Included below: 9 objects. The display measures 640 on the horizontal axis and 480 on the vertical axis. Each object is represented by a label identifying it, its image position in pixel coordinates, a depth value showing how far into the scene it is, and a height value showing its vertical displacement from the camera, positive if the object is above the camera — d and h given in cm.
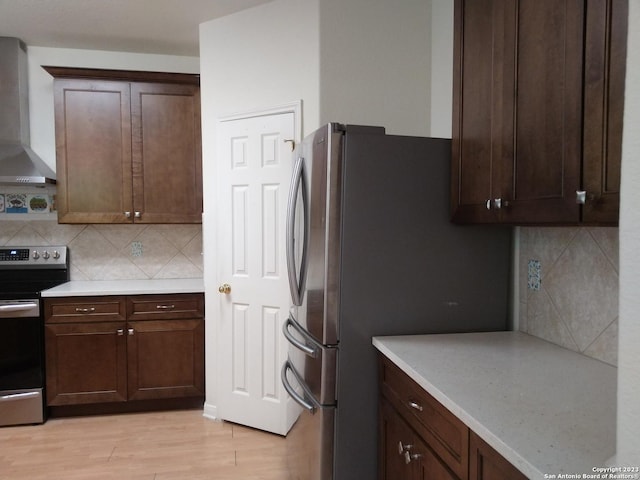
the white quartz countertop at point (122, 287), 299 -48
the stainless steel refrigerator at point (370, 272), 168 -20
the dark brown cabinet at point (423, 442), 100 -59
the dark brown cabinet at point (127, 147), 317 +52
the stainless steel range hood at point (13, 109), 317 +80
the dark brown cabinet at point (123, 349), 299 -89
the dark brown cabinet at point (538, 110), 99 +30
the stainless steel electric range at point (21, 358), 288 -90
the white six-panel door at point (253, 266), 274 -30
